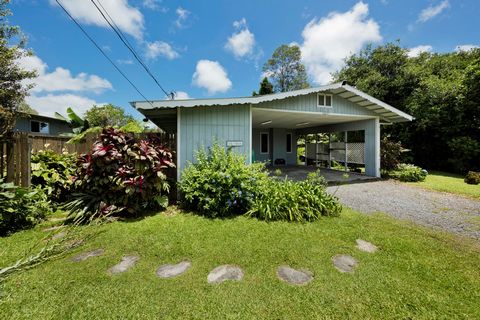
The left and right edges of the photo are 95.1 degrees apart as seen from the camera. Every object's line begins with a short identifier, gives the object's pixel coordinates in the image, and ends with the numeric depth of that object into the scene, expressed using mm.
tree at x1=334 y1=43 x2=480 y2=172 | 11602
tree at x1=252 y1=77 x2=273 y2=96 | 19828
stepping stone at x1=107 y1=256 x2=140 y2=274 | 2989
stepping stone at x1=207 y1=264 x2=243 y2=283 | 2814
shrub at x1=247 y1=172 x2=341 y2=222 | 4801
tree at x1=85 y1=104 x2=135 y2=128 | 33362
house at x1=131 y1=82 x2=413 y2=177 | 6238
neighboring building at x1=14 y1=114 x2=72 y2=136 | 16108
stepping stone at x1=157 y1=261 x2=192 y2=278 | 2925
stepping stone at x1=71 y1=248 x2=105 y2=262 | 3254
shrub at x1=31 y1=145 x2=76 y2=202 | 5191
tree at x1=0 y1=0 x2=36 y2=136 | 12297
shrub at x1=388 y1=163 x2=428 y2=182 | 9578
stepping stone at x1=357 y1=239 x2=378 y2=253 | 3576
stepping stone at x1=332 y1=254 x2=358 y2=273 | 3031
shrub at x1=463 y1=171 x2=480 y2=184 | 8922
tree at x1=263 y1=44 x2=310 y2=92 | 29172
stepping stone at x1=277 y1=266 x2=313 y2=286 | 2781
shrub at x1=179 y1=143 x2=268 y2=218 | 4973
